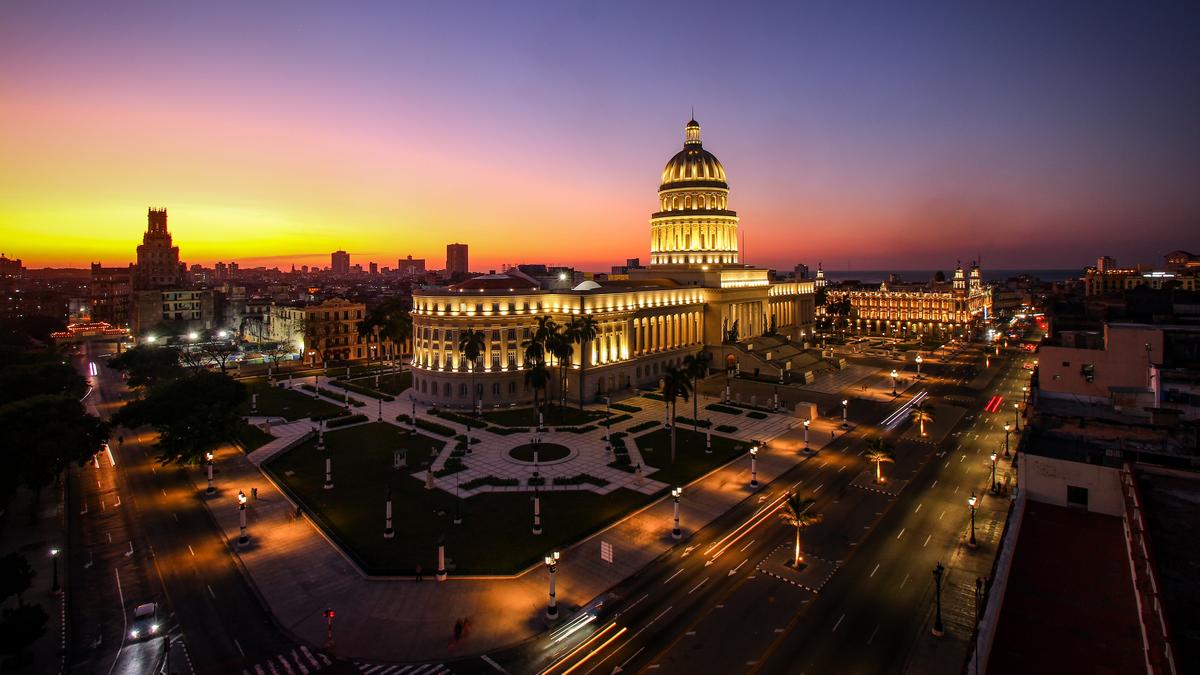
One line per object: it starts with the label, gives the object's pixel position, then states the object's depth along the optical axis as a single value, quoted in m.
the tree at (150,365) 87.56
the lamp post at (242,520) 41.88
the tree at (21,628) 27.19
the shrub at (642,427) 71.00
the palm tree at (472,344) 75.88
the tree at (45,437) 40.50
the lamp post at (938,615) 30.00
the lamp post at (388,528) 42.53
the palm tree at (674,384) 57.91
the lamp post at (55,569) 35.12
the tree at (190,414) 54.12
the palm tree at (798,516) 37.31
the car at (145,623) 31.48
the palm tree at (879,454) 51.44
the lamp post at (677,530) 42.47
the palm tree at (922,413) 65.94
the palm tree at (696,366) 61.04
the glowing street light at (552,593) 32.44
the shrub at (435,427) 70.69
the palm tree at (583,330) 76.06
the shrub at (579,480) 53.47
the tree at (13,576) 29.39
